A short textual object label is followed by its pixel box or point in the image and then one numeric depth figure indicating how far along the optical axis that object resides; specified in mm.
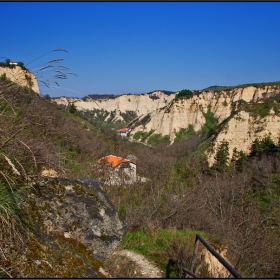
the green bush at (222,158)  37988
